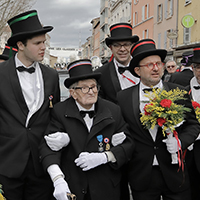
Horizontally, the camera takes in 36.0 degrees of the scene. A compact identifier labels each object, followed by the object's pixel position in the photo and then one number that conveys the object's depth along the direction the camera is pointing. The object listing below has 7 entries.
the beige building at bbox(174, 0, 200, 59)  20.31
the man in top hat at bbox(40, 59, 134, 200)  2.93
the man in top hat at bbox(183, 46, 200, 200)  3.77
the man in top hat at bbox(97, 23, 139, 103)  4.19
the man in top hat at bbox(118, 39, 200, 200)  3.17
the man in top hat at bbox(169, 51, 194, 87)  6.18
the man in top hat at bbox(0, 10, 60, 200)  3.17
